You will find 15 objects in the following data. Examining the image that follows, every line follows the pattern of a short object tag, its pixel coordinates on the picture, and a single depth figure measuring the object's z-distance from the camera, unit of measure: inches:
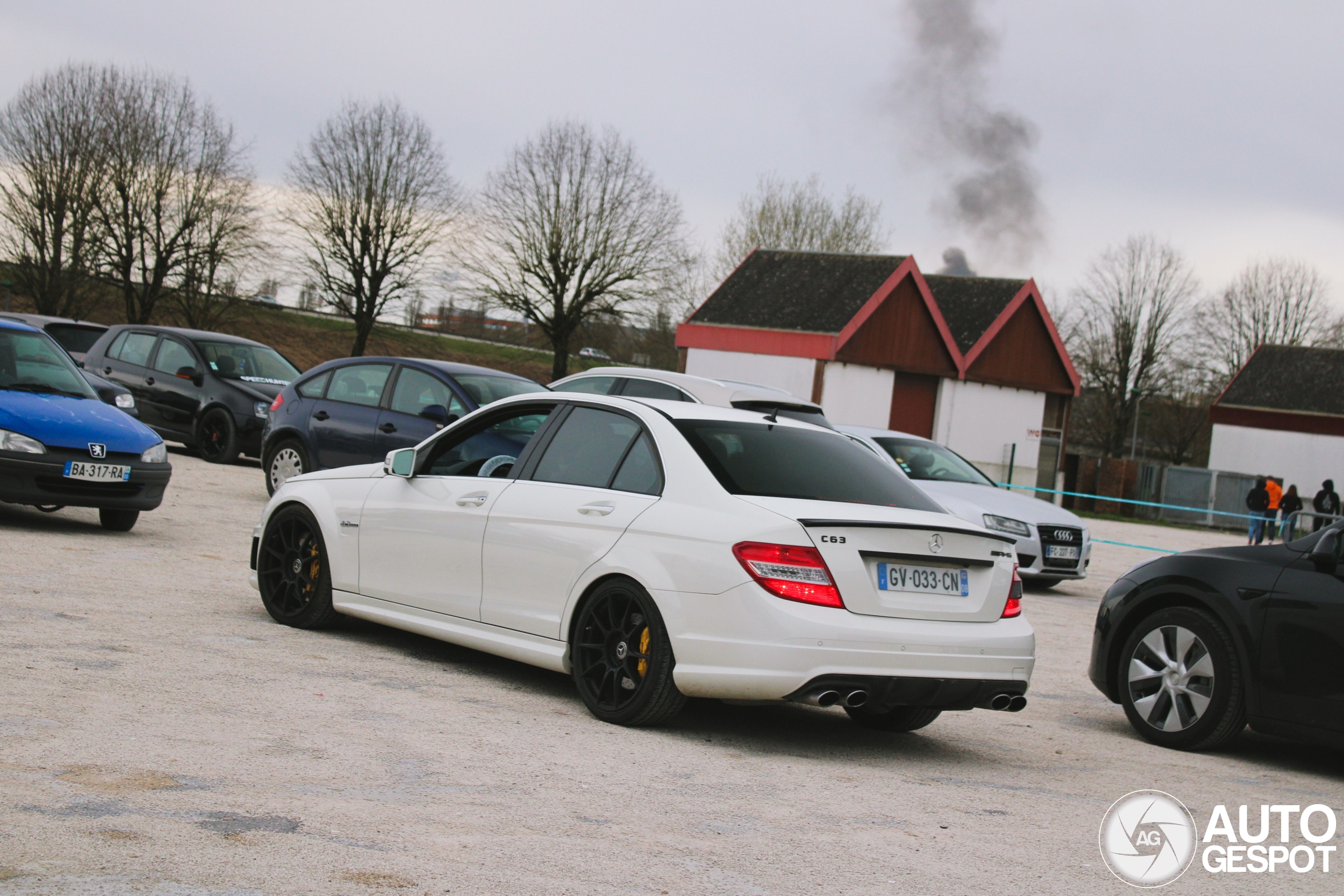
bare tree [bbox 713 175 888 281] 2425.0
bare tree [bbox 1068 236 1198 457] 2753.4
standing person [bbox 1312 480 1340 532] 1229.7
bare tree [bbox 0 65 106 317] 1838.1
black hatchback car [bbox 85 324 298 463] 740.6
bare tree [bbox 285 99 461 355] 2055.9
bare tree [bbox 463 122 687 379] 2079.2
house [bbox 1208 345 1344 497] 2110.0
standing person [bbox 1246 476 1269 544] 1277.1
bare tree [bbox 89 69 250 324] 1870.1
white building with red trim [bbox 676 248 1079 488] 1483.8
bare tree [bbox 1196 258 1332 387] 2903.5
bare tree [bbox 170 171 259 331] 1910.7
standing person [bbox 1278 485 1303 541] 1311.5
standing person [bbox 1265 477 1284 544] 1301.7
